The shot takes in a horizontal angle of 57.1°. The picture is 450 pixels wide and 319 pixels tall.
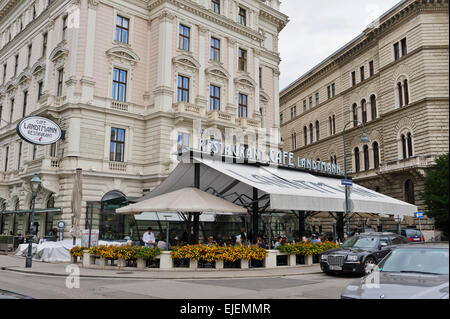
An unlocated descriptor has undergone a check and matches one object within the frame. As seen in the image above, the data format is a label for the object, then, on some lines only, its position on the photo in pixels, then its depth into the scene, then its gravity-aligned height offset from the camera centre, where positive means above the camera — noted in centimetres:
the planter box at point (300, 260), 1959 -139
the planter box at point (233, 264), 1761 -144
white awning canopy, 1784 +215
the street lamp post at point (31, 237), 1867 -42
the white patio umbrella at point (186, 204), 1680 +106
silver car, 626 -77
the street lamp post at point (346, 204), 1972 +126
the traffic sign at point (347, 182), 2016 +233
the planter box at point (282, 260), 1905 -136
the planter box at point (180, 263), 1723 -138
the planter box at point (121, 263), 1755 -142
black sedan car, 1512 -83
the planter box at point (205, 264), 1745 -144
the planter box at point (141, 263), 1716 -138
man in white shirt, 1929 -45
